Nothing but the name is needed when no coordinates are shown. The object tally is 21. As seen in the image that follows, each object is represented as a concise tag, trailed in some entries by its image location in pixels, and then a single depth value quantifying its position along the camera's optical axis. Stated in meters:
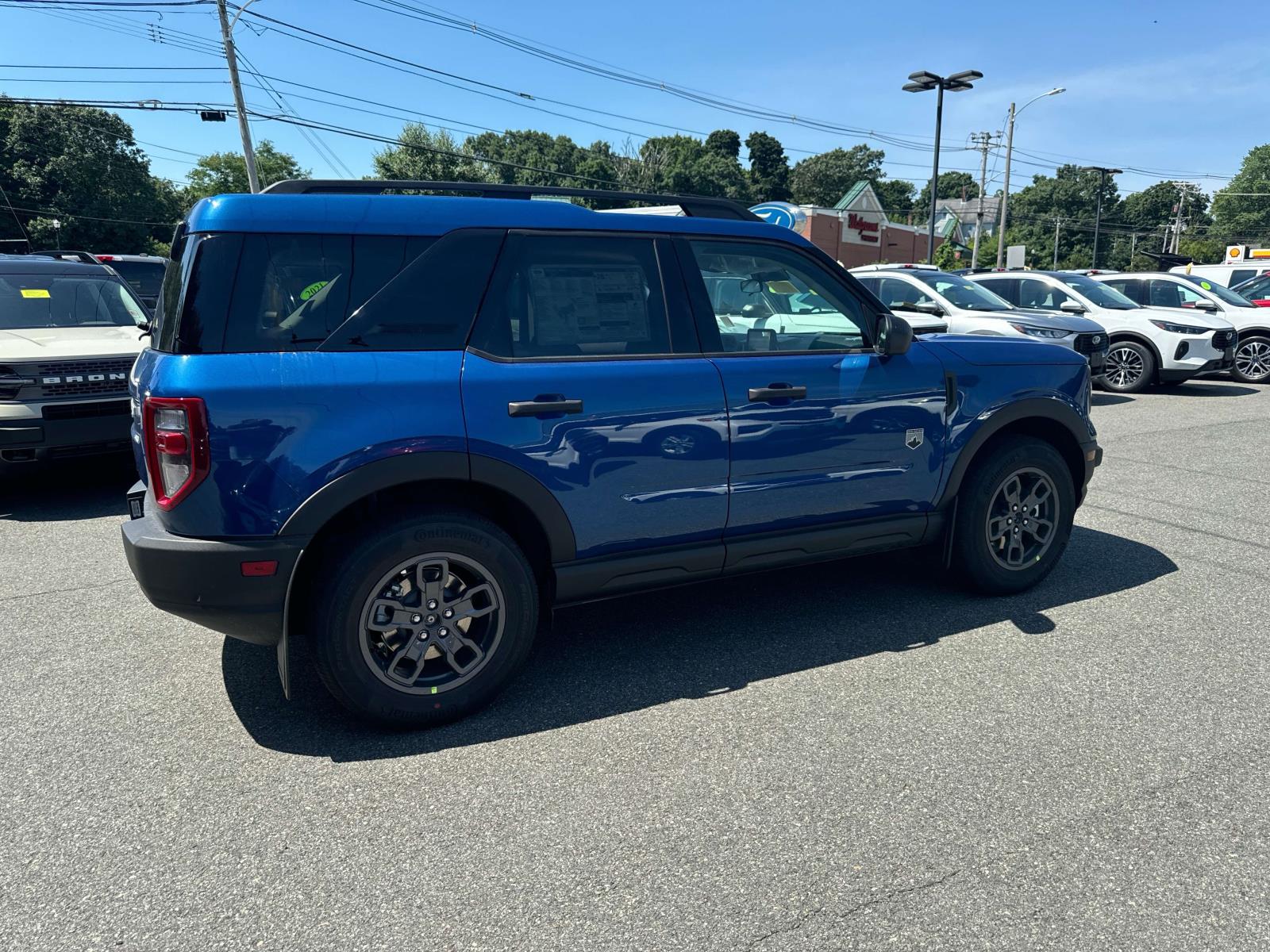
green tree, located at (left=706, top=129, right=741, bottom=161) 111.50
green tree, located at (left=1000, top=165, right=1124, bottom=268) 103.62
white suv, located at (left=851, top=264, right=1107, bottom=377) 10.36
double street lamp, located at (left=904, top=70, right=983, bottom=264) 24.19
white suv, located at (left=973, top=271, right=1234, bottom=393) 12.12
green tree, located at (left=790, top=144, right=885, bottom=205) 98.06
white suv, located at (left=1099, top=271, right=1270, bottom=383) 13.75
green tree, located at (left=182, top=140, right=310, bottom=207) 77.88
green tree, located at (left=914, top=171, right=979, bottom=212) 133.50
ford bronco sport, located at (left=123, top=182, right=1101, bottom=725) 2.81
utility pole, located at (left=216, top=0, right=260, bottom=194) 23.15
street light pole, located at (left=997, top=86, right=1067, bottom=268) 37.58
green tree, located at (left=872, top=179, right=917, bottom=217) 116.39
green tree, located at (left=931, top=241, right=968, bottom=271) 48.44
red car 16.02
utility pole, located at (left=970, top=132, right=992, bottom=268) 56.69
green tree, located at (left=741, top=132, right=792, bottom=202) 103.56
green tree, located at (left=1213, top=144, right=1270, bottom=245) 105.25
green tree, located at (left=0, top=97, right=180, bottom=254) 51.84
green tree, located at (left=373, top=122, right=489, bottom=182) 58.09
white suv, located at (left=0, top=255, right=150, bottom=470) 5.93
